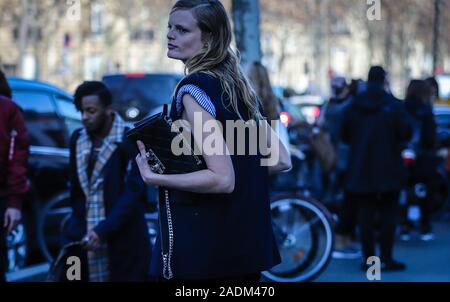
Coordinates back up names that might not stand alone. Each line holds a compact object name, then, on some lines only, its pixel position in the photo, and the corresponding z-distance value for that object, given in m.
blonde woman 3.47
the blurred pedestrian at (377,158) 8.06
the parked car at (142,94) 13.44
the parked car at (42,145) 8.57
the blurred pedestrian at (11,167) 5.65
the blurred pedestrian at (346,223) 9.16
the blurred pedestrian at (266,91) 7.58
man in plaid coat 5.82
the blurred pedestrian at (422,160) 9.26
